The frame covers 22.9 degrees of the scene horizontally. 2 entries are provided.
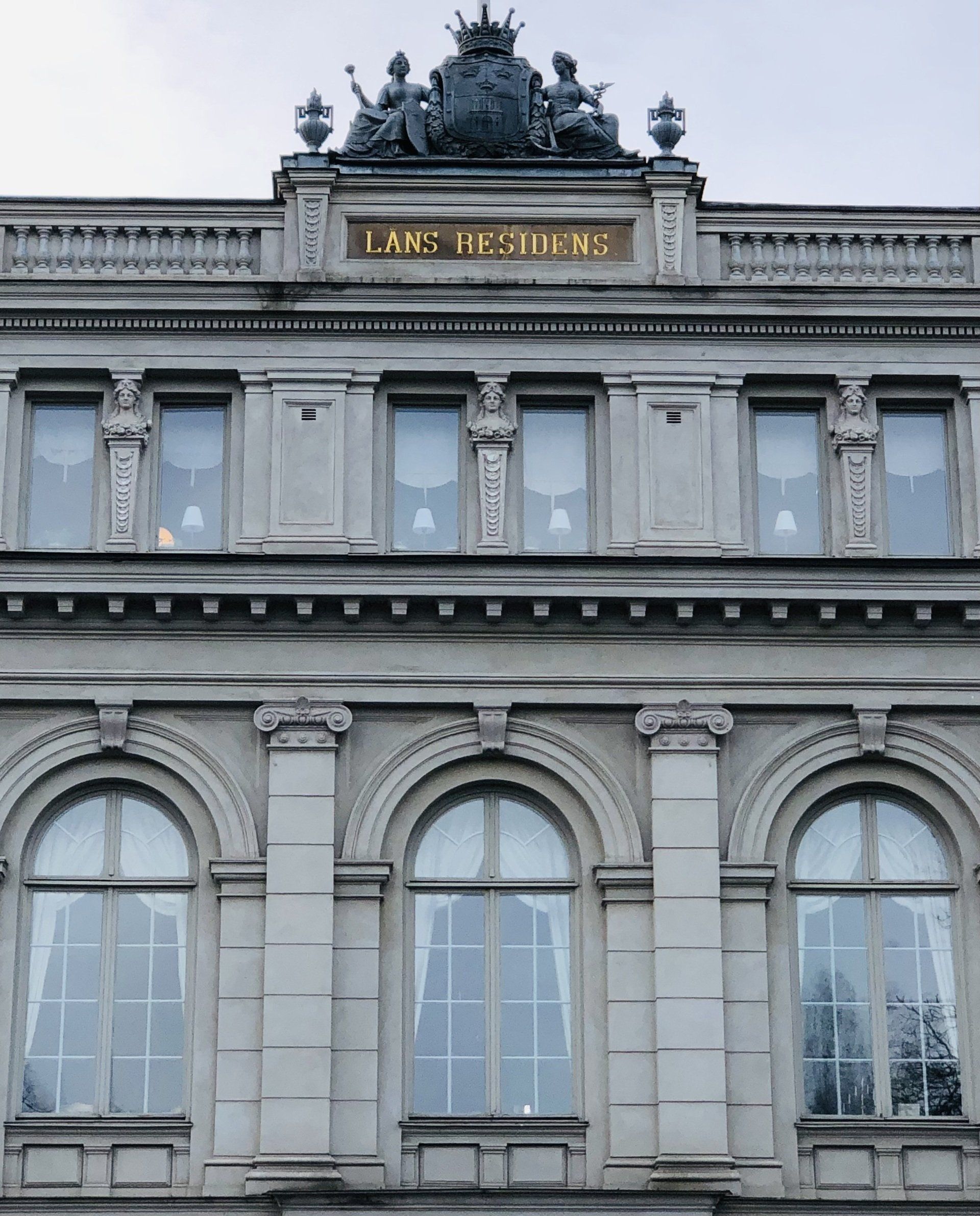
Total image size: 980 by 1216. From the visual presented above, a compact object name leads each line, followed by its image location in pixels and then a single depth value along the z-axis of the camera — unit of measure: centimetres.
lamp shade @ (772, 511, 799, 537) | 3241
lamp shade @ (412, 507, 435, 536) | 3222
